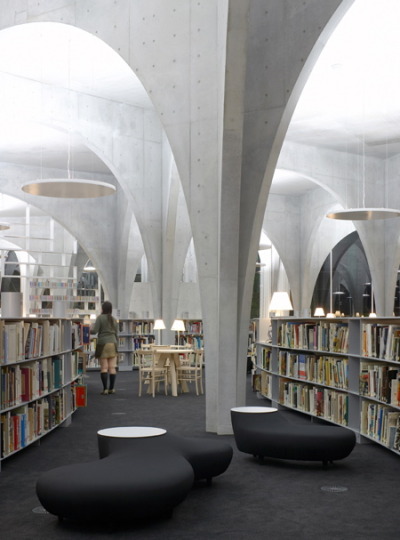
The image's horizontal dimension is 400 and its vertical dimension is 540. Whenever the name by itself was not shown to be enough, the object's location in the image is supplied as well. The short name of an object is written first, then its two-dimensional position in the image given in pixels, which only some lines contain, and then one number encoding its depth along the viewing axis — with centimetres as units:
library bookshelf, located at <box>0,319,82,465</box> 681
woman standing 1277
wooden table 1286
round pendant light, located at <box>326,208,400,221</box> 1330
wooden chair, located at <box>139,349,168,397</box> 1270
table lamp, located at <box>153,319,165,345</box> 1566
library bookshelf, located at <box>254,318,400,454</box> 743
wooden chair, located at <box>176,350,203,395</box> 1329
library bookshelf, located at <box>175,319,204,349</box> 2052
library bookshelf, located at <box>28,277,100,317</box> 1970
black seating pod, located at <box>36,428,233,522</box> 459
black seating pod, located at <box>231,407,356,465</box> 655
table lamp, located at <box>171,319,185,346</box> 1515
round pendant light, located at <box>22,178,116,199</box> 1084
